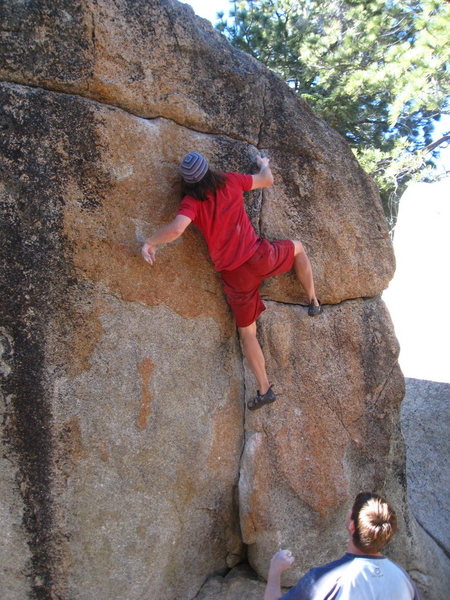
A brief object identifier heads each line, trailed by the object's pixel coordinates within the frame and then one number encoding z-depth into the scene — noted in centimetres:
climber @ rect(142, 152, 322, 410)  341
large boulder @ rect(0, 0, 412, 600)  324
